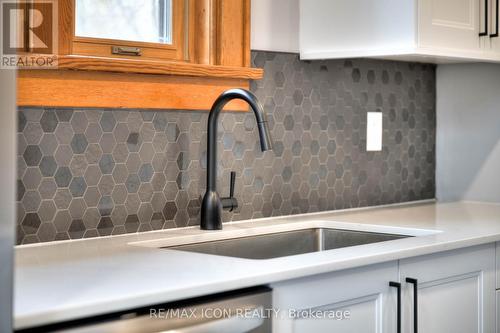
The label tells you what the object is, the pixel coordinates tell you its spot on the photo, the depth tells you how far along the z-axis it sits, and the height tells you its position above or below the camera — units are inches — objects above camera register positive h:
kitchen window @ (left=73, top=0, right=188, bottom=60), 83.1 +13.0
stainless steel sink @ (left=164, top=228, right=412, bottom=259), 86.4 -11.5
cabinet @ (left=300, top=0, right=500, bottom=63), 95.5 +14.8
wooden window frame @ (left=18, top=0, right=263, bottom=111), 77.2 +8.1
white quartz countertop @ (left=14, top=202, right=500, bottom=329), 53.6 -10.1
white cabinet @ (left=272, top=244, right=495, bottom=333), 67.3 -14.7
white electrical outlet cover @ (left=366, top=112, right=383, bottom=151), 113.0 +2.1
